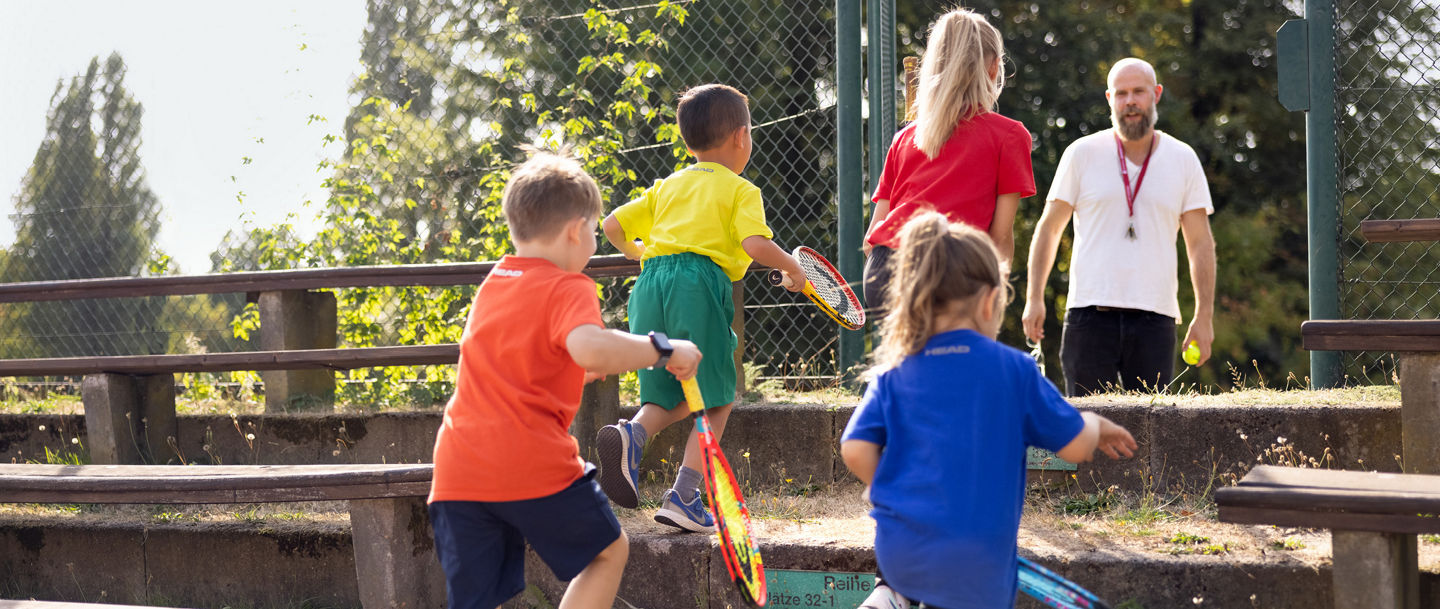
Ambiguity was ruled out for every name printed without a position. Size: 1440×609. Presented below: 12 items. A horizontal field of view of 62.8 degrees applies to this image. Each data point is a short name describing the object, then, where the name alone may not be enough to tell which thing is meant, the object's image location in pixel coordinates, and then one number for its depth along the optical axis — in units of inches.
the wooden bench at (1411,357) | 135.9
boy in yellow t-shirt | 145.9
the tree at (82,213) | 297.7
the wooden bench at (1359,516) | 101.9
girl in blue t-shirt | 91.6
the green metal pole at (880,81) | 205.0
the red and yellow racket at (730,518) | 108.8
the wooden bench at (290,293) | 212.8
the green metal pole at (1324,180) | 187.0
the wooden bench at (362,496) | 138.1
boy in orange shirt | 106.0
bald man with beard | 174.6
